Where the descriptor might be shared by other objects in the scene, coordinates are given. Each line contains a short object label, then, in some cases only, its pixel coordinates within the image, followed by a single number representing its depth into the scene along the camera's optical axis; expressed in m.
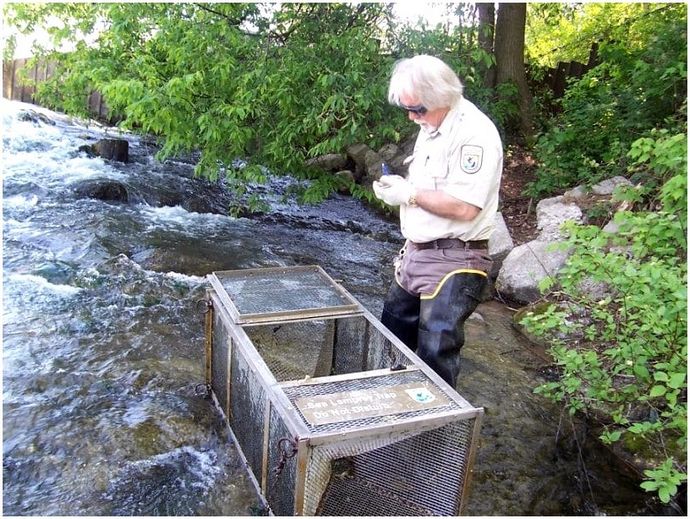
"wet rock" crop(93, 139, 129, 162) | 11.14
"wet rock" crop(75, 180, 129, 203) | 8.54
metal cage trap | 2.23
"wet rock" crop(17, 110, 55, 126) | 12.92
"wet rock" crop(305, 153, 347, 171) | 10.62
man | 2.68
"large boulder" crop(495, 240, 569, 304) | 5.82
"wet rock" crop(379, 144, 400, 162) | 9.64
